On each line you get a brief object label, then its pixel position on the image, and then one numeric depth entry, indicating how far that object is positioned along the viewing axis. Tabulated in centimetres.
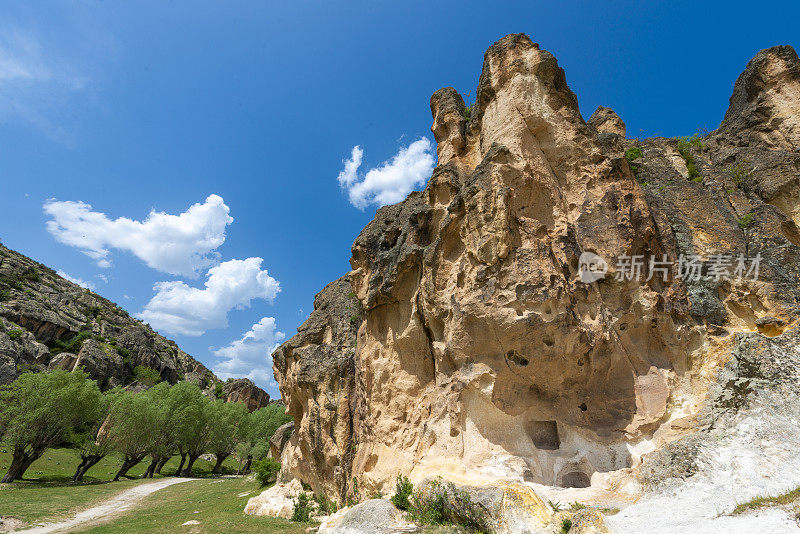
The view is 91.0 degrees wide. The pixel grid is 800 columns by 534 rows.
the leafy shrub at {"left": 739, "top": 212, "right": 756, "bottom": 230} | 1445
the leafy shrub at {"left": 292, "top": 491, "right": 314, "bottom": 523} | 1734
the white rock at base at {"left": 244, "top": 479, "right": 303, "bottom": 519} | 1894
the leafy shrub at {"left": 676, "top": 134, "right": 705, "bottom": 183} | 1784
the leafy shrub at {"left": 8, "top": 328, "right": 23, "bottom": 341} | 5078
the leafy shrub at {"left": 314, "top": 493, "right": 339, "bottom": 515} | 1694
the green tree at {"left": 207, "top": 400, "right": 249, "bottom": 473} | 4394
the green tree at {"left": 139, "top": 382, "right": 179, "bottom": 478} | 3666
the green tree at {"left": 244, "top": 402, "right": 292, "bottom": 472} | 4412
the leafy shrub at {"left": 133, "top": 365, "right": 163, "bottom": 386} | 6659
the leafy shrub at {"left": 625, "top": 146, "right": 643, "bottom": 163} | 1784
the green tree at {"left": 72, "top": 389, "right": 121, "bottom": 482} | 3238
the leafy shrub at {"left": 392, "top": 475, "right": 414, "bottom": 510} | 1109
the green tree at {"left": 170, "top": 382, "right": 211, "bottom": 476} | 4031
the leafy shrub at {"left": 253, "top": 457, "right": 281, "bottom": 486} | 2755
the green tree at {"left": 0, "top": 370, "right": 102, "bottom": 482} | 2791
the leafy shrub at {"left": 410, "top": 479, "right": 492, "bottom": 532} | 931
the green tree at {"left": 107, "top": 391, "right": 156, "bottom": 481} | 3391
